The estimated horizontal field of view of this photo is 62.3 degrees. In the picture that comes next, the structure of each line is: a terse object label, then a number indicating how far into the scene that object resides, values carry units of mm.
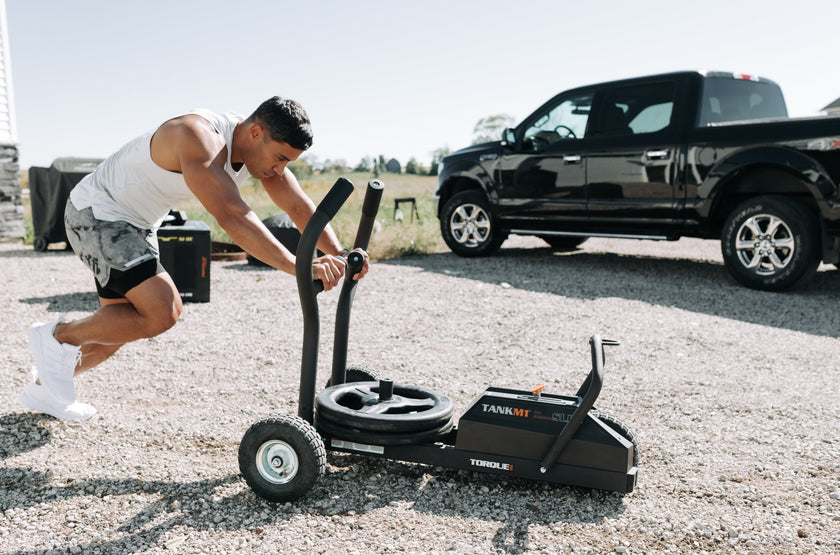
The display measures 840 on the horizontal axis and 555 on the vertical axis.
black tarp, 11398
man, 2893
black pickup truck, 6918
